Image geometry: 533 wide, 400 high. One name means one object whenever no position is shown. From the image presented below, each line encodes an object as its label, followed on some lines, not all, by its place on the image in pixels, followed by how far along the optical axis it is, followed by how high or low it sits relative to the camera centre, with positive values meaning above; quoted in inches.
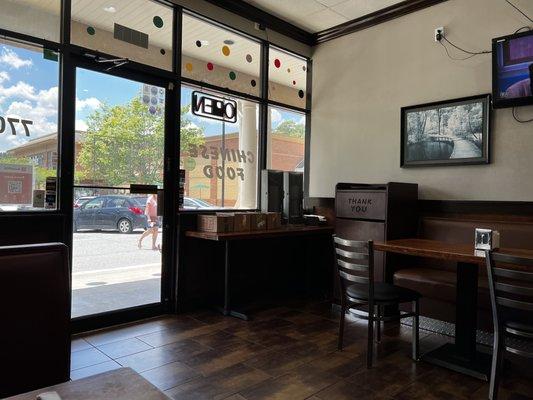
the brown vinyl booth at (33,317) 45.1 -14.8
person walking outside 150.9 -8.8
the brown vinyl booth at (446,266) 134.0 -26.3
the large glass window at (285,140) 198.2 +29.8
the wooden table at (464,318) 107.3 -33.4
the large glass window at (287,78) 197.5 +61.7
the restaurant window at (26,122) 116.7 +21.7
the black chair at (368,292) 111.7 -27.8
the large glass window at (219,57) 162.4 +61.5
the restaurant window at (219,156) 161.9 +17.8
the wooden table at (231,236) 146.6 -15.4
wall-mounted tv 134.2 +45.4
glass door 134.8 -0.2
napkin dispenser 108.8 -10.9
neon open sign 165.3 +38.6
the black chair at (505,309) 84.8 -25.3
